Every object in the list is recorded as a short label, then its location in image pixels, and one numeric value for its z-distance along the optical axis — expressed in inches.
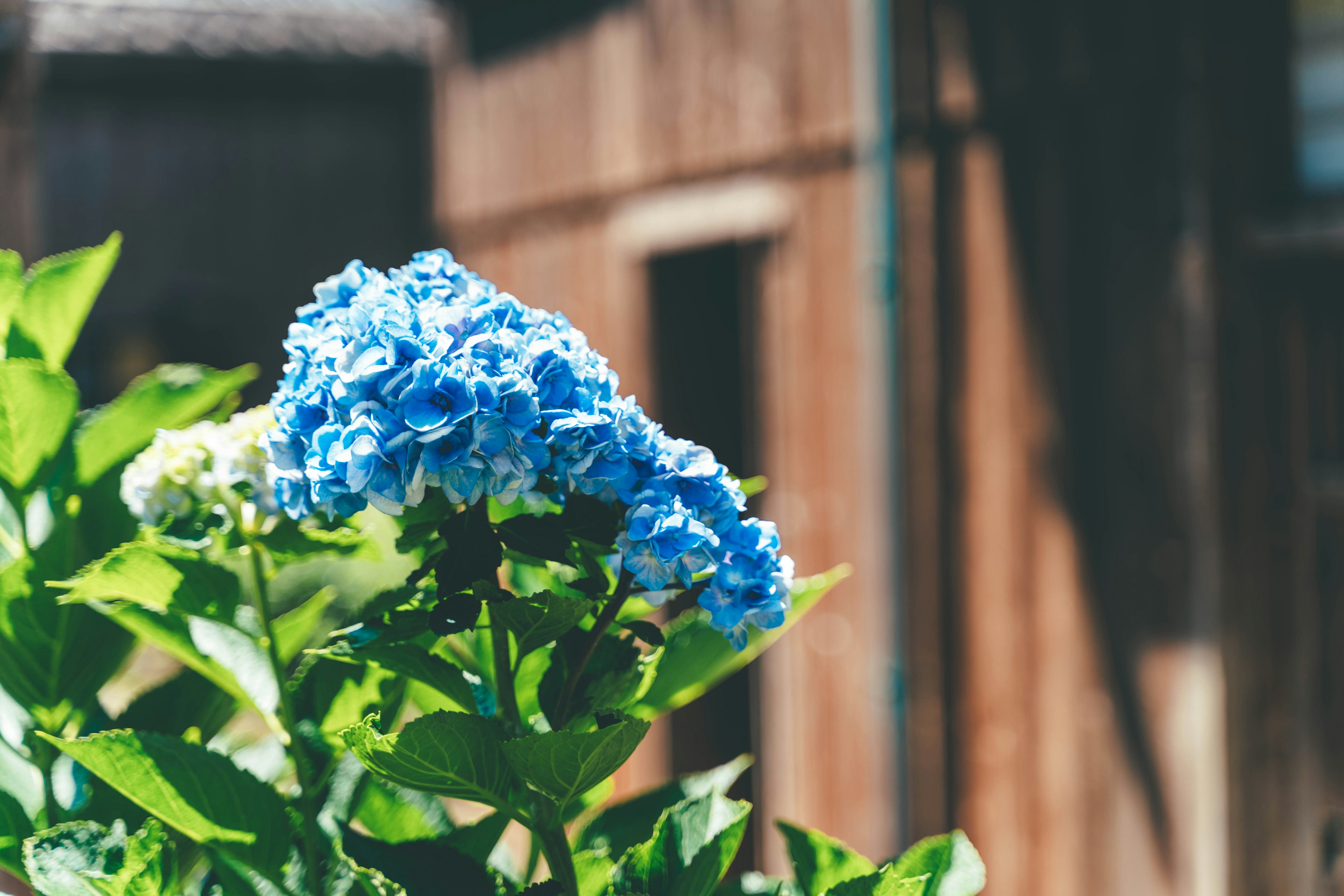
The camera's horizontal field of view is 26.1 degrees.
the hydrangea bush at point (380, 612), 52.0
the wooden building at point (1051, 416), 116.0
